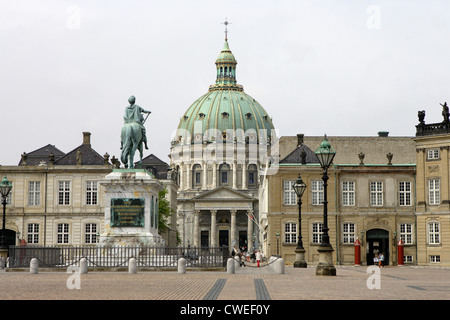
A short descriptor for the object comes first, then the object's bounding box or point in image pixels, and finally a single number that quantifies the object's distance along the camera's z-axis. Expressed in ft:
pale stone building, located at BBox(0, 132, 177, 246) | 241.96
